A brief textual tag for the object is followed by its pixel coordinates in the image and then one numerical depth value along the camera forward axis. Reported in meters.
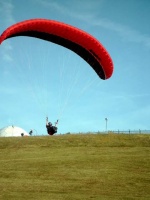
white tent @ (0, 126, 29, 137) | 85.50
